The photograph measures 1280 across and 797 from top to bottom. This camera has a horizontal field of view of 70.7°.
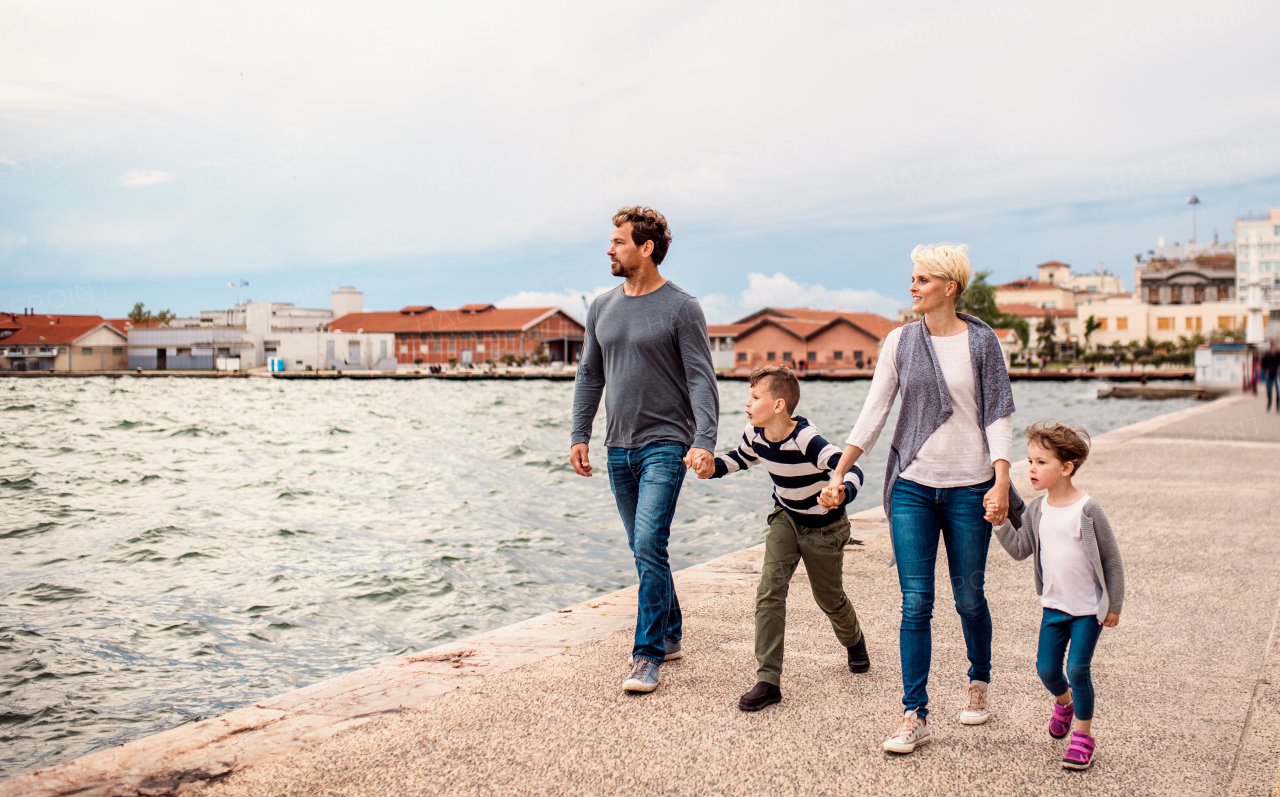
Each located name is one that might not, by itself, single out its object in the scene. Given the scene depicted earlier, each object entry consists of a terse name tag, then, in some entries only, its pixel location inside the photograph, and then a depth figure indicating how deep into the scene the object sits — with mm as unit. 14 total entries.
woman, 3400
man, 4145
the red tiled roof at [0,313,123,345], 91500
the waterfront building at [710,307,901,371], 81812
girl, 3211
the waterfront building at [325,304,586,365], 95500
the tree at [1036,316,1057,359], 99250
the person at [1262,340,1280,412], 22547
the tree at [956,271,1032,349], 91562
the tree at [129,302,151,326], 141475
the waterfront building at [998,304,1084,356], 109188
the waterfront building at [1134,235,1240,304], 107812
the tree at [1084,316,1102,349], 102438
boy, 3828
